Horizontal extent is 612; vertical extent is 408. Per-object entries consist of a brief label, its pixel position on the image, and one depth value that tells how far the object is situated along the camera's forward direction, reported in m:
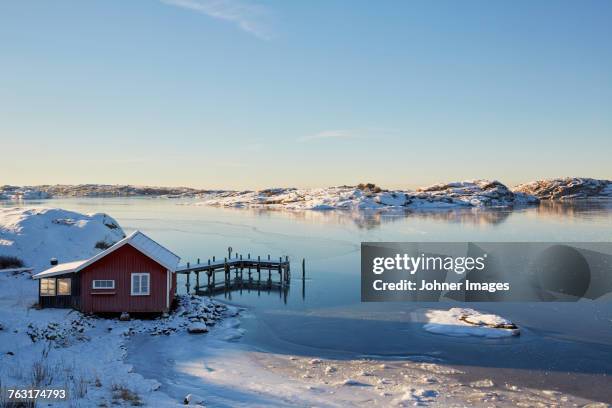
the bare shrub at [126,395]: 13.98
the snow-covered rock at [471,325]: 25.89
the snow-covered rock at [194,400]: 15.47
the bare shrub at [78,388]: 13.72
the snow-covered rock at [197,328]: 25.78
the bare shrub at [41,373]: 15.07
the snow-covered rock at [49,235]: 36.94
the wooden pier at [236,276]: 41.84
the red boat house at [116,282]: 26.58
